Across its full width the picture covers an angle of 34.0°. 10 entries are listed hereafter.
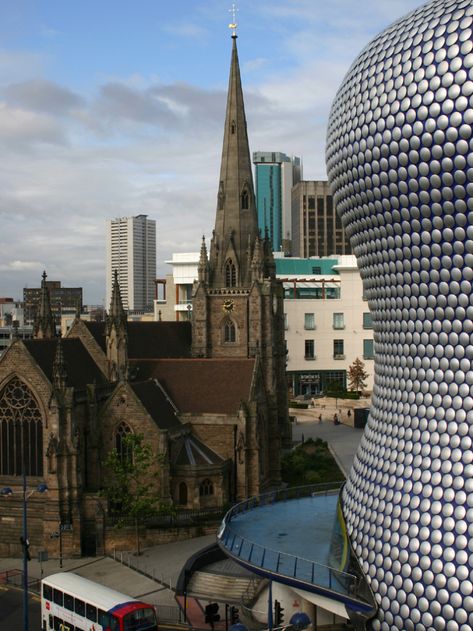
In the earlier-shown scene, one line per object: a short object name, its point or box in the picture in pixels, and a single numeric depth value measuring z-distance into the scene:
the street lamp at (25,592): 30.52
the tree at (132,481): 43.00
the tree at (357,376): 105.38
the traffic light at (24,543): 31.37
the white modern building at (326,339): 112.62
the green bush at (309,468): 54.41
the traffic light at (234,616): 32.03
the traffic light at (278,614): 31.62
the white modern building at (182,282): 140.75
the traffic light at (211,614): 32.28
